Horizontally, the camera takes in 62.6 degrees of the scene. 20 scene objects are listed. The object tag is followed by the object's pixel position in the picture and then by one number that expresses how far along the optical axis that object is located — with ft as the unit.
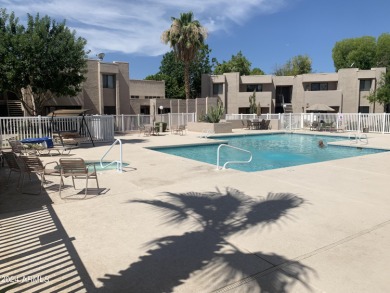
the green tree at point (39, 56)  52.37
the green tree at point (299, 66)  228.41
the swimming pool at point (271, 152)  48.11
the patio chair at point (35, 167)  24.68
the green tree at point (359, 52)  194.59
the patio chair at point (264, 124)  99.31
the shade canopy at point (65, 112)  55.89
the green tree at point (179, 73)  165.07
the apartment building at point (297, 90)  139.33
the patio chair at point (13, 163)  25.99
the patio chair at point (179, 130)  83.15
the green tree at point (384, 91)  96.99
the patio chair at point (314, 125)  93.33
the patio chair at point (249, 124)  100.76
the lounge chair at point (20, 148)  38.34
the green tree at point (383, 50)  189.37
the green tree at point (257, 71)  224.53
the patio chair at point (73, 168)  23.22
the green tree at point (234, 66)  186.02
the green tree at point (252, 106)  119.96
